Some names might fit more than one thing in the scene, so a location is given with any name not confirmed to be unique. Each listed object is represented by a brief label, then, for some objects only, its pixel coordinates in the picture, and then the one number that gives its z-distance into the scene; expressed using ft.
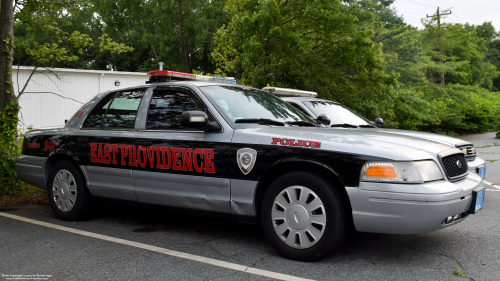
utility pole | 130.44
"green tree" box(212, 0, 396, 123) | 38.96
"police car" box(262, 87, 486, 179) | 18.51
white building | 71.20
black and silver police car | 10.34
